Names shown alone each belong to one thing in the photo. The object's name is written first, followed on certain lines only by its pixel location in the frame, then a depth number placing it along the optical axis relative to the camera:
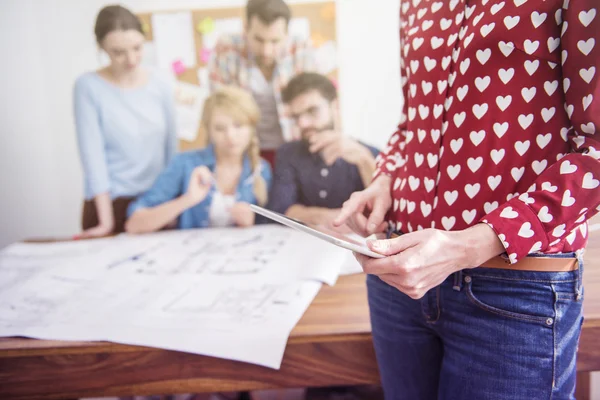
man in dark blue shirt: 1.42
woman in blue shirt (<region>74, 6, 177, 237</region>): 1.43
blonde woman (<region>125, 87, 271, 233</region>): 1.45
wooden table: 0.83
